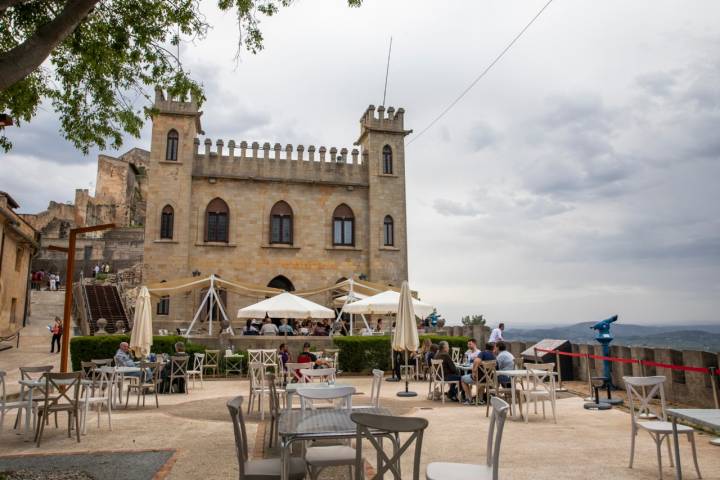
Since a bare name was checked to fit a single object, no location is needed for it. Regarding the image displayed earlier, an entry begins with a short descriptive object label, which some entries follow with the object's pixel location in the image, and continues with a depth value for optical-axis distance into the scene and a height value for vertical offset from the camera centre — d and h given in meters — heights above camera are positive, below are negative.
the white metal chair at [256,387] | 9.34 -1.05
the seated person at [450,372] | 11.22 -0.95
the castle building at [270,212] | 24.42 +5.76
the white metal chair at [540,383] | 8.63 -0.97
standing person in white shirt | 17.17 -0.19
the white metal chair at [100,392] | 7.68 -1.04
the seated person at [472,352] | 11.81 -0.56
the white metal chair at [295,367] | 8.78 -0.65
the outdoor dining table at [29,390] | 7.37 -0.90
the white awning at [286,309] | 15.73 +0.59
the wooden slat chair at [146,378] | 10.29 -1.01
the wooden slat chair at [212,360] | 16.06 -0.93
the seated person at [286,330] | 17.92 -0.04
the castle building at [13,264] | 21.55 +3.02
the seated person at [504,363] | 9.88 -0.68
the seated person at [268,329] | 18.41 +0.00
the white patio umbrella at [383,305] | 15.66 +0.69
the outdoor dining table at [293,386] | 6.87 -0.82
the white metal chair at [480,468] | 3.71 -1.08
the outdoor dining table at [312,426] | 3.84 -0.79
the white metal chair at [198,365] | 13.95 -0.98
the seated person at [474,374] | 10.43 -0.95
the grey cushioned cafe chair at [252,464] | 3.92 -1.09
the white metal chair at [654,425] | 5.39 -1.05
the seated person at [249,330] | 19.06 -0.03
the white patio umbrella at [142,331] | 12.51 -0.03
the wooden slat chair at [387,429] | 3.31 -0.64
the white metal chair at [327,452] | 4.28 -1.07
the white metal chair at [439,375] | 11.13 -1.03
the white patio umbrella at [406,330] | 12.18 -0.05
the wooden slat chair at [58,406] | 7.14 -1.05
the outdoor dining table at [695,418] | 4.09 -0.76
